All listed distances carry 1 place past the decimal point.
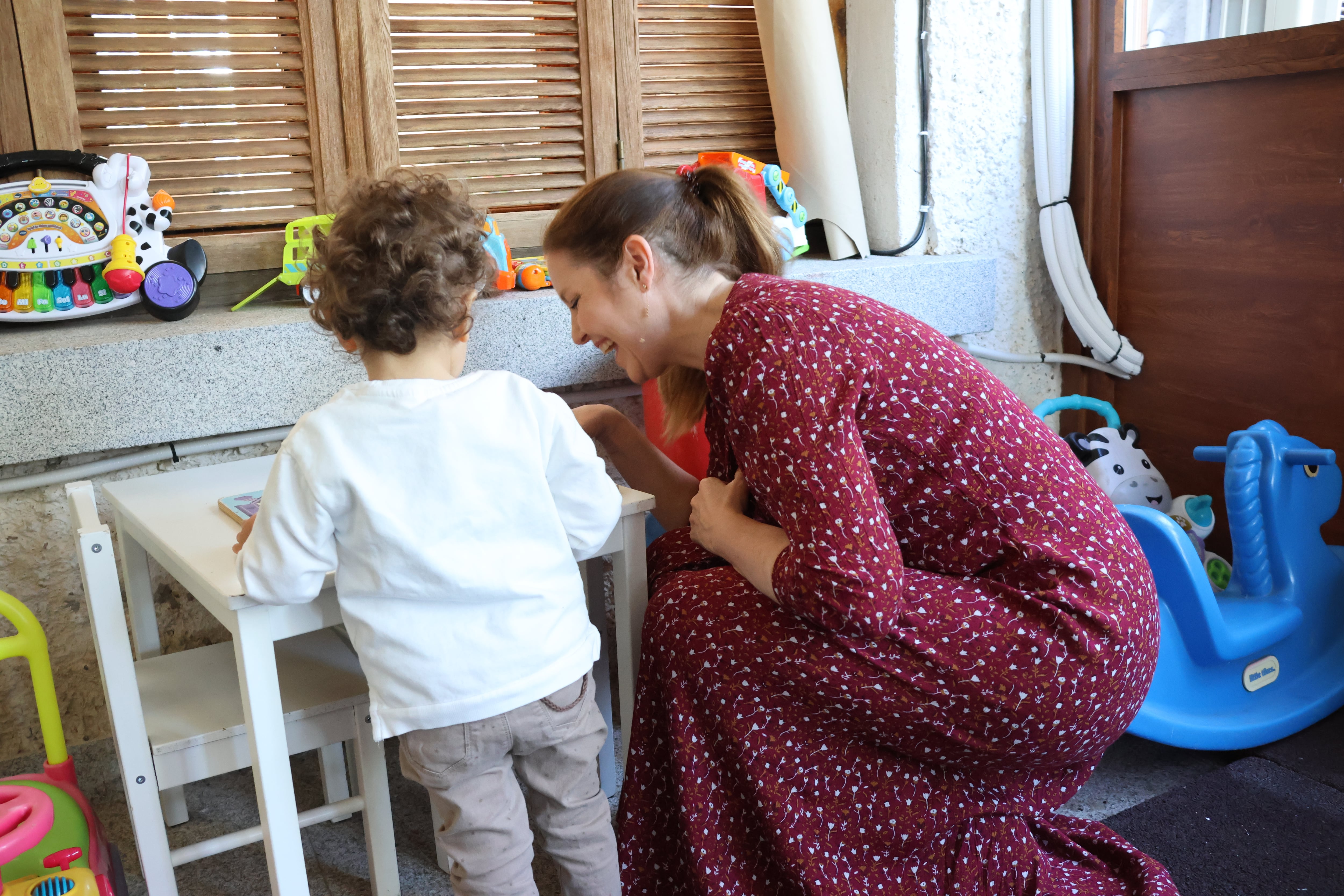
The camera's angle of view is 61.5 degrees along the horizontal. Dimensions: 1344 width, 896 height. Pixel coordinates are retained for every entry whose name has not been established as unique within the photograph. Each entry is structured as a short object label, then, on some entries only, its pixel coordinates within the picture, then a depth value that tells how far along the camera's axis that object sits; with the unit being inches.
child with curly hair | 41.5
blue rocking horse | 66.3
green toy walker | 44.2
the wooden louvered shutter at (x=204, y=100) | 68.8
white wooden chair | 48.0
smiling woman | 45.6
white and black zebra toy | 80.3
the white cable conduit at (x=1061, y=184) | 88.6
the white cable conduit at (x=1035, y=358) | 92.7
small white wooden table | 43.4
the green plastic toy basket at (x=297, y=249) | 70.4
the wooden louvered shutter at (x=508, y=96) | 77.3
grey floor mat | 56.4
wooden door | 76.7
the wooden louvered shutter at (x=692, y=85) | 85.0
